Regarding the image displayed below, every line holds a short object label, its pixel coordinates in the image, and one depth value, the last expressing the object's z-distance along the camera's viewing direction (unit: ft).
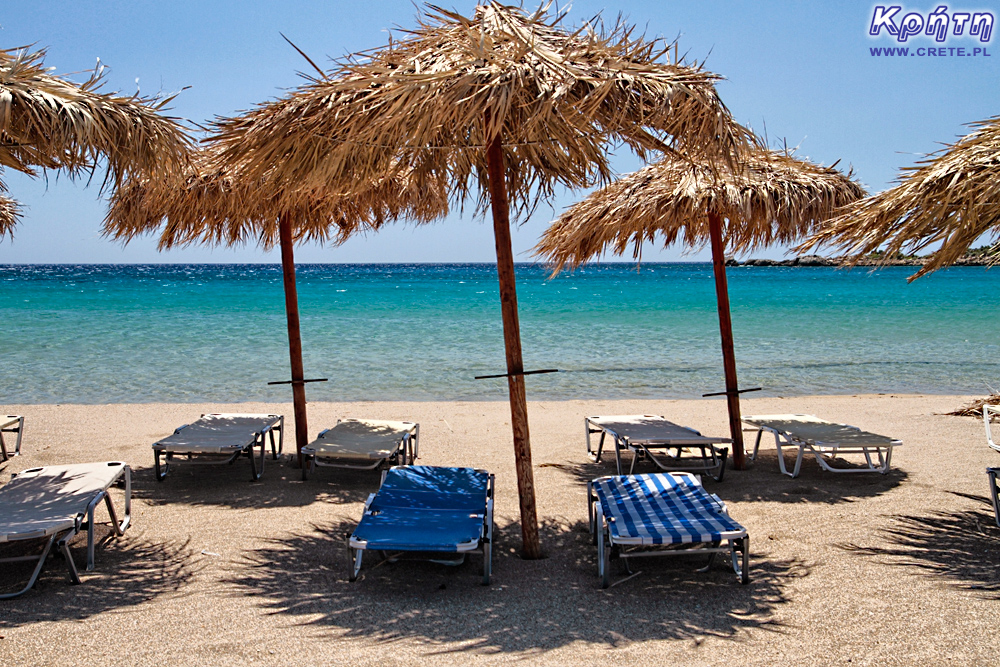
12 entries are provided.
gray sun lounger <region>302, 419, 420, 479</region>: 17.37
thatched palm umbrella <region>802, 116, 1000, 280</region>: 11.59
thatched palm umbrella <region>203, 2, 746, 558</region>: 10.03
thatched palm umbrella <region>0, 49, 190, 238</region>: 11.10
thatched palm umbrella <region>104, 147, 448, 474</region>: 17.62
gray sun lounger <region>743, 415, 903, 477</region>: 17.48
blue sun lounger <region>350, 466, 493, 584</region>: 10.98
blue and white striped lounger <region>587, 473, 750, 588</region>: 11.07
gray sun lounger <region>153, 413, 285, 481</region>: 17.43
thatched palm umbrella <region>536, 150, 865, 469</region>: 17.16
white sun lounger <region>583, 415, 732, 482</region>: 17.94
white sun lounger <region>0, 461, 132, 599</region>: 10.84
